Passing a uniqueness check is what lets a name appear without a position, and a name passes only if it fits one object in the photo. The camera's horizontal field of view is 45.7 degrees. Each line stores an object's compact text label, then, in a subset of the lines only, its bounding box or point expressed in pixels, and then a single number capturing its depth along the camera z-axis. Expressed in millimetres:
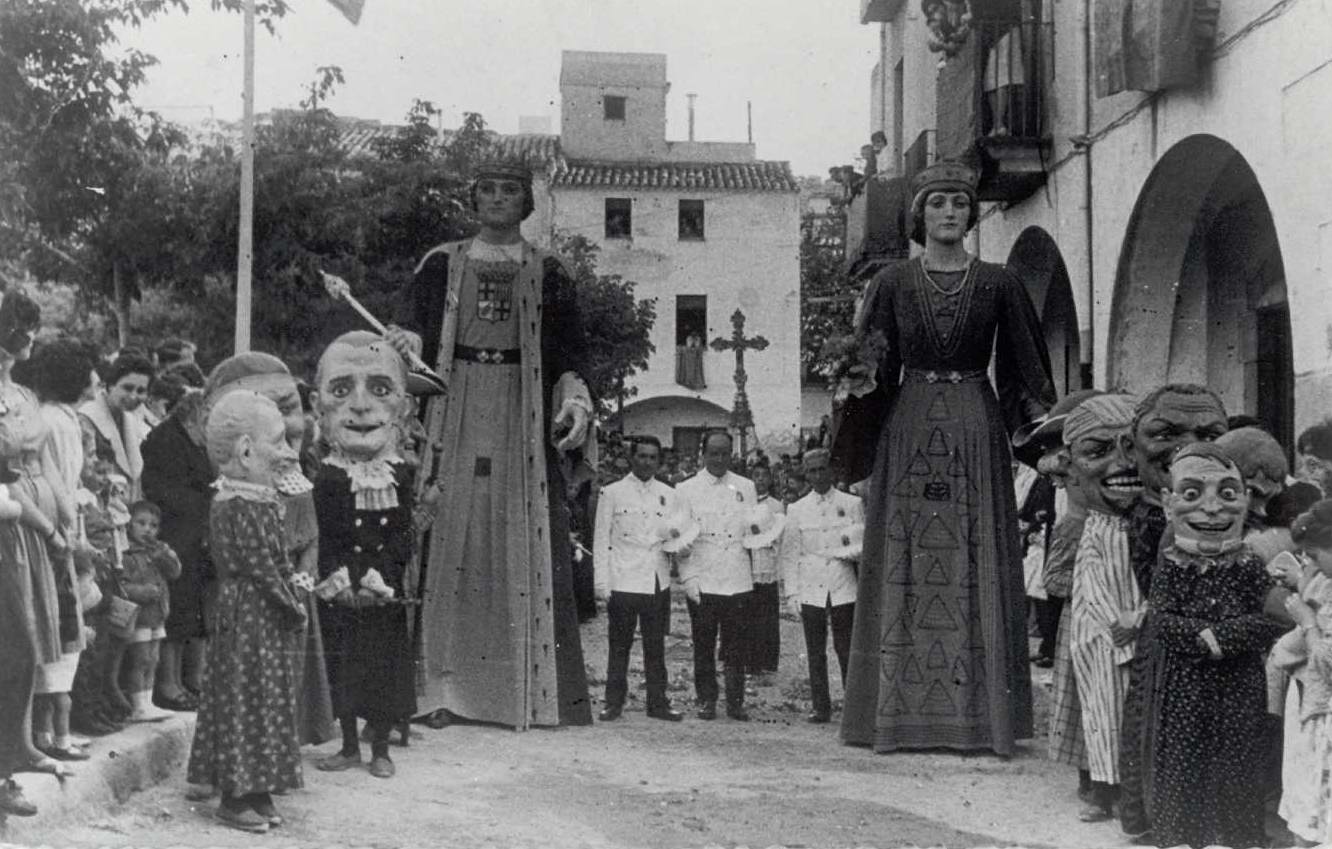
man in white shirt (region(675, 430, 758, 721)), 8023
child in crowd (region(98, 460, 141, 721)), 5629
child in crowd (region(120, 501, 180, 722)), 5773
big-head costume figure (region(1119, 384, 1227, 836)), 4766
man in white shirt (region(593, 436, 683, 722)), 8156
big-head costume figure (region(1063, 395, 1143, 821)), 5082
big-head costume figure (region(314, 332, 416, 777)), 5621
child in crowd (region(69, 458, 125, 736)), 5348
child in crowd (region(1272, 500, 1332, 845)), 4207
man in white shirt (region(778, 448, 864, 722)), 8320
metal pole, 9977
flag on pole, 5986
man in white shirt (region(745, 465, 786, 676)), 8828
